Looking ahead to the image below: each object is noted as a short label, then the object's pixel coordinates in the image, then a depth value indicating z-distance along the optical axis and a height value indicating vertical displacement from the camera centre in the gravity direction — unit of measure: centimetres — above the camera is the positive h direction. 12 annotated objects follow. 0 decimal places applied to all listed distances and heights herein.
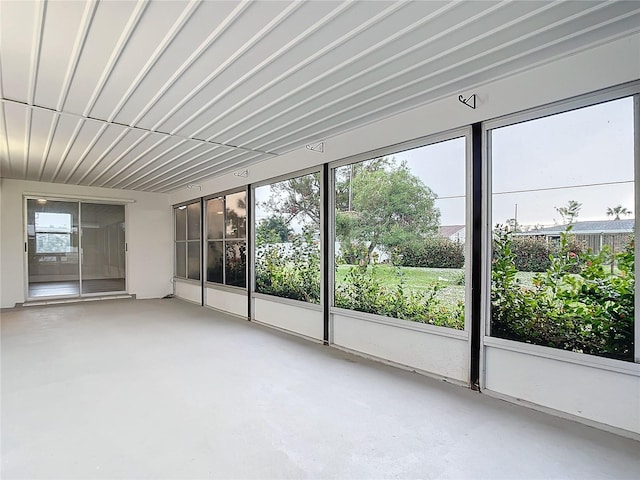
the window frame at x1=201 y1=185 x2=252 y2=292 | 654 -4
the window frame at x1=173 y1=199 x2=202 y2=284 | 817 -7
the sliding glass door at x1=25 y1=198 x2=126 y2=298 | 801 -22
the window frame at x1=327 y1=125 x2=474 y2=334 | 332 +24
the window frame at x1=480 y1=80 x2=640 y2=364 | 248 +48
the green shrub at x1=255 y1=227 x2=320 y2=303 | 519 -50
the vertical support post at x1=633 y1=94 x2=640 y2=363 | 246 +30
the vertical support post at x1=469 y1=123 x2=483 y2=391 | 324 -20
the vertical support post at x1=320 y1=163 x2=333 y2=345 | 482 -18
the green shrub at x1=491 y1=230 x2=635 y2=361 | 257 -53
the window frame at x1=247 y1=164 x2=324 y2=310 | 489 -6
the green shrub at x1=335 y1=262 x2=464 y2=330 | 358 -72
